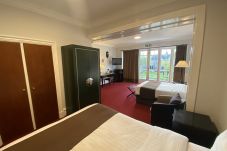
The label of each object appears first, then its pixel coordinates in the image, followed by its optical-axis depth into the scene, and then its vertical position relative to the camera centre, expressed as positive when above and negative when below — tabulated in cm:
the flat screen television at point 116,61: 699 +16
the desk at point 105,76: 597 -77
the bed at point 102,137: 99 -80
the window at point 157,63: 553 -1
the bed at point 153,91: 306 -86
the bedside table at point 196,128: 133 -88
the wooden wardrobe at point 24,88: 180 -48
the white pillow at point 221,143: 77 -64
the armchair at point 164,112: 204 -101
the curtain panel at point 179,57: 490 +28
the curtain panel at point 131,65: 662 -12
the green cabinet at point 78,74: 243 -27
